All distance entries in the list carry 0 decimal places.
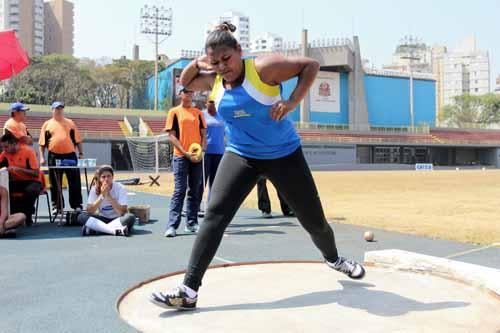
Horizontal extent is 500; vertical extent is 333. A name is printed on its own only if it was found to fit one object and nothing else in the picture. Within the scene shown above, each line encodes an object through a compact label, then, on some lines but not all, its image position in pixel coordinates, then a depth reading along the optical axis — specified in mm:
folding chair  7441
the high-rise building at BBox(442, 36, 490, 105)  168750
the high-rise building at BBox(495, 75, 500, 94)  147225
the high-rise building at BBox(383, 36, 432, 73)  93425
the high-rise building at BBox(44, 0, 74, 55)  140500
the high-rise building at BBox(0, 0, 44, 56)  129000
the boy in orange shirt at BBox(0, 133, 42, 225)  7055
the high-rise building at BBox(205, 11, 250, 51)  155125
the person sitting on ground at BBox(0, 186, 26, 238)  6422
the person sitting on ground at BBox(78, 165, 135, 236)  6695
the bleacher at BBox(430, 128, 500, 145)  71125
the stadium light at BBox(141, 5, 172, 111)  67438
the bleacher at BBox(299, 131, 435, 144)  60609
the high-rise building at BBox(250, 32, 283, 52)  159200
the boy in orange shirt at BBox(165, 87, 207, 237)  6758
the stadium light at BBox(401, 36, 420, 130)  92125
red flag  8305
